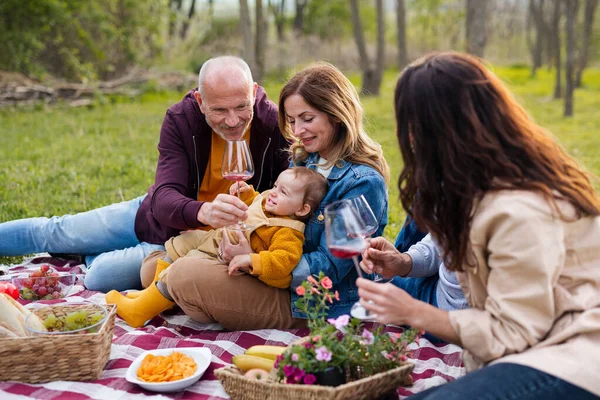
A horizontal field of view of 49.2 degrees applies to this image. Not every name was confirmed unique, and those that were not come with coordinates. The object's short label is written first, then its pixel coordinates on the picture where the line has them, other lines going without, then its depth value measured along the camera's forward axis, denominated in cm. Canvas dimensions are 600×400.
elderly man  419
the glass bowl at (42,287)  441
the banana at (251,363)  321
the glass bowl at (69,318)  330
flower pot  291
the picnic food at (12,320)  328
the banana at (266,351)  330
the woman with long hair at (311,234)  392
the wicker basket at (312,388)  282
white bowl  324
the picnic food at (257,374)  309
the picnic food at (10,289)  414
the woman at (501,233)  250
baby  384
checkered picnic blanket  324
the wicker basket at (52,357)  320
